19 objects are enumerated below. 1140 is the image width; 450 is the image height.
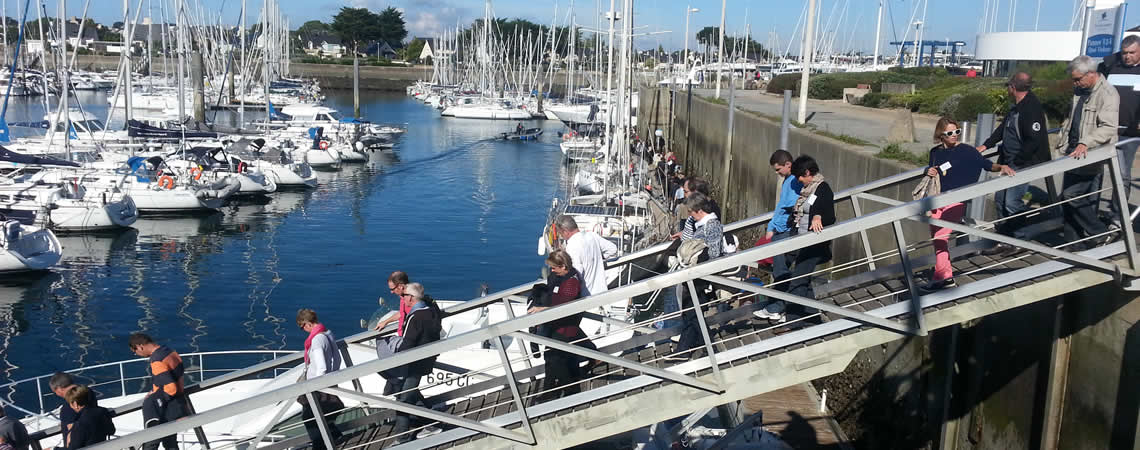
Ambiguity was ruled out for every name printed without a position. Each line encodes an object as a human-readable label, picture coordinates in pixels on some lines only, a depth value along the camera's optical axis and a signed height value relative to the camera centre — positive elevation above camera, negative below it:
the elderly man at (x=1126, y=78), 7.39 -0.13
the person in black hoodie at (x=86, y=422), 7.09 -2.88
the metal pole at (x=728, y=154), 23.36 -2.50
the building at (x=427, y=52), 147.79 -0.52
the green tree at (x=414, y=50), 162.38 -0.23
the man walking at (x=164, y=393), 7.40 -2.76
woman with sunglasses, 7.39 -0.83
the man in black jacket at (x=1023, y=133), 7.55 -0.59
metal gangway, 6.17 -2.04
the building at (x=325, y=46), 163.75 +0.17
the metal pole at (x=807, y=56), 21.35 +0.00
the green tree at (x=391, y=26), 164.50 +3.93
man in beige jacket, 6.82 -0.54
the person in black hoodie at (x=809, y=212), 7.36 -1.23
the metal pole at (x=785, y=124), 14.64 -1.07
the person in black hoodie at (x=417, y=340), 7.25 -2.27
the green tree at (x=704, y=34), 165.66 +3.65
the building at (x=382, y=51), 165.12 -0.48
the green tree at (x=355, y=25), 160.12 +3.86
